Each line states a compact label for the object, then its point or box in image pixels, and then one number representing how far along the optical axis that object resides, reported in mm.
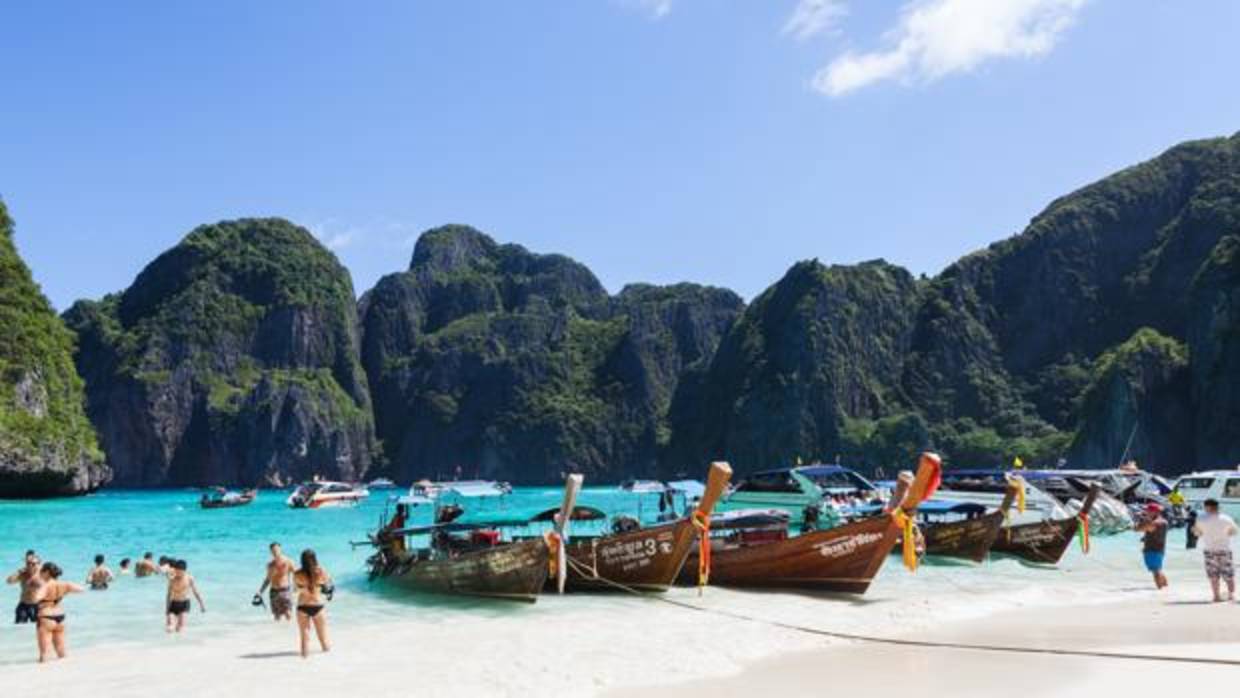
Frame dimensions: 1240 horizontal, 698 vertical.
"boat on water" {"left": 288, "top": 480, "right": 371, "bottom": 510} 76562
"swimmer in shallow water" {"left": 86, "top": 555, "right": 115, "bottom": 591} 22828
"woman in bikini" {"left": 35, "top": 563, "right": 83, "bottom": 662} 12617
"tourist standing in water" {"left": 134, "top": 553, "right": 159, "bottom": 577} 25109
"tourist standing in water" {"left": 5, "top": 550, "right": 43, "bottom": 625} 14836
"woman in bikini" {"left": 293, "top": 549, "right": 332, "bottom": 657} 12190
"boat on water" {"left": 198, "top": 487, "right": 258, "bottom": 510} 79369
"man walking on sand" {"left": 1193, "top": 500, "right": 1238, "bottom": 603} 14859
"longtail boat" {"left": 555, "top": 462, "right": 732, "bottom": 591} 18156
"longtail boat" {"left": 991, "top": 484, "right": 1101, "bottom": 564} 23828
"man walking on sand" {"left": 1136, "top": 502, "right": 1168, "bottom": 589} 17172
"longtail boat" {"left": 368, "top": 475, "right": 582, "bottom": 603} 17781
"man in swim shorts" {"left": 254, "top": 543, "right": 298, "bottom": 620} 16016
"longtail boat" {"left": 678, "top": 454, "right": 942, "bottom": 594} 16734
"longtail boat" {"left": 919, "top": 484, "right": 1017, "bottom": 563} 23344
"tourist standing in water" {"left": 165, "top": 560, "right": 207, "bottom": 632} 16125
